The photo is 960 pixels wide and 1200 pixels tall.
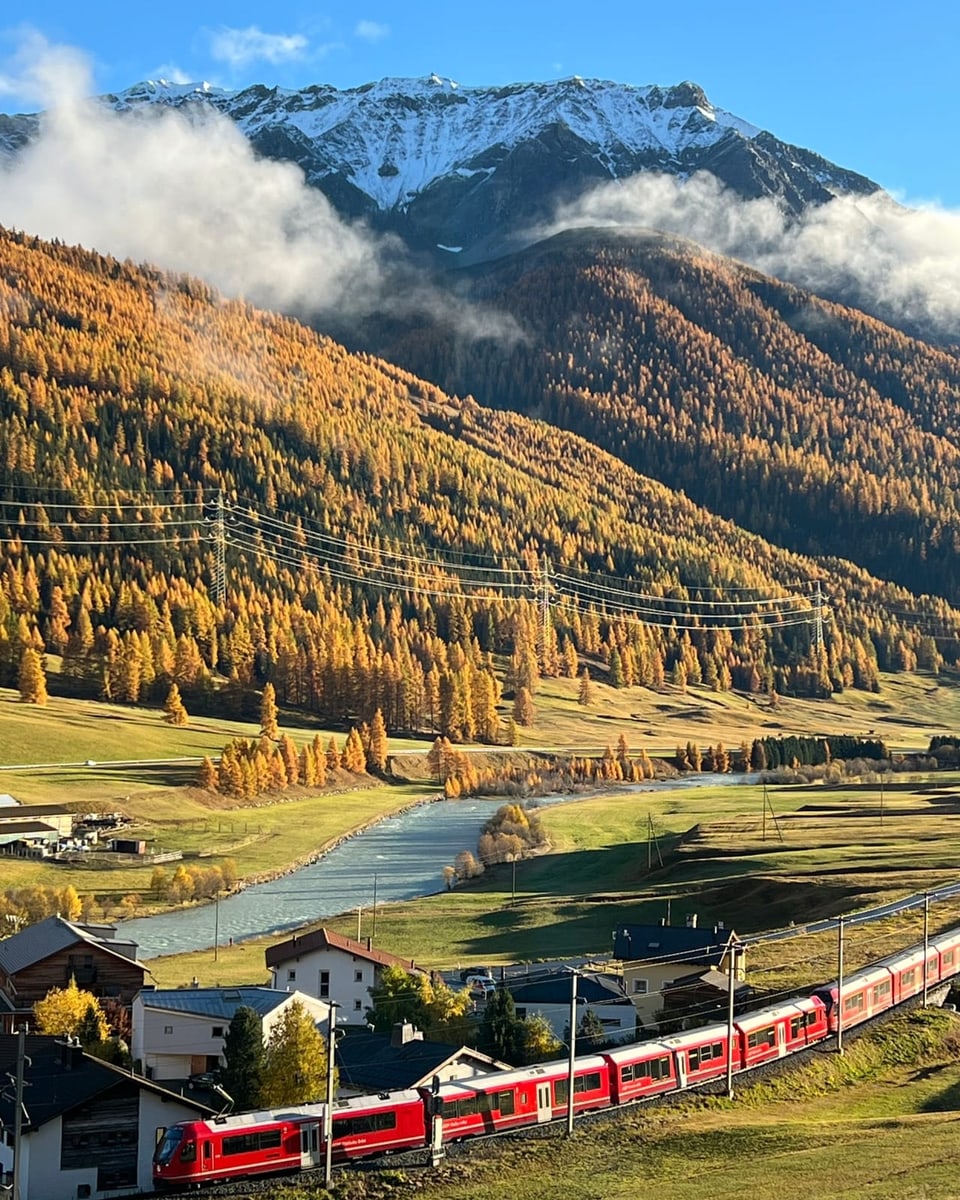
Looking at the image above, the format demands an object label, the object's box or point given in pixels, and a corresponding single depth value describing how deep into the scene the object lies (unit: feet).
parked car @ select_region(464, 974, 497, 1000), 302.86
